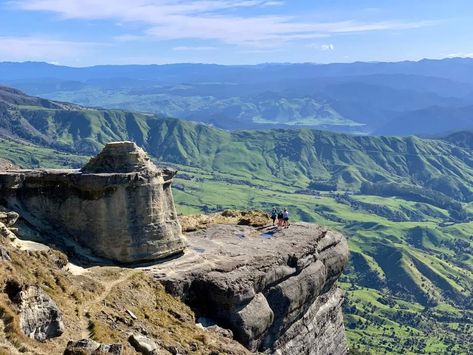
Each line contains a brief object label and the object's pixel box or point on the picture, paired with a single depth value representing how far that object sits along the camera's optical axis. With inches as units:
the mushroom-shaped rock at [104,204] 1887.3
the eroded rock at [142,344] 1262.3
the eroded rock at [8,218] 1742.1
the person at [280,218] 2560.8
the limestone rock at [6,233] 1619.1
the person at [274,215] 2620.6
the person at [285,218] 2568.9
